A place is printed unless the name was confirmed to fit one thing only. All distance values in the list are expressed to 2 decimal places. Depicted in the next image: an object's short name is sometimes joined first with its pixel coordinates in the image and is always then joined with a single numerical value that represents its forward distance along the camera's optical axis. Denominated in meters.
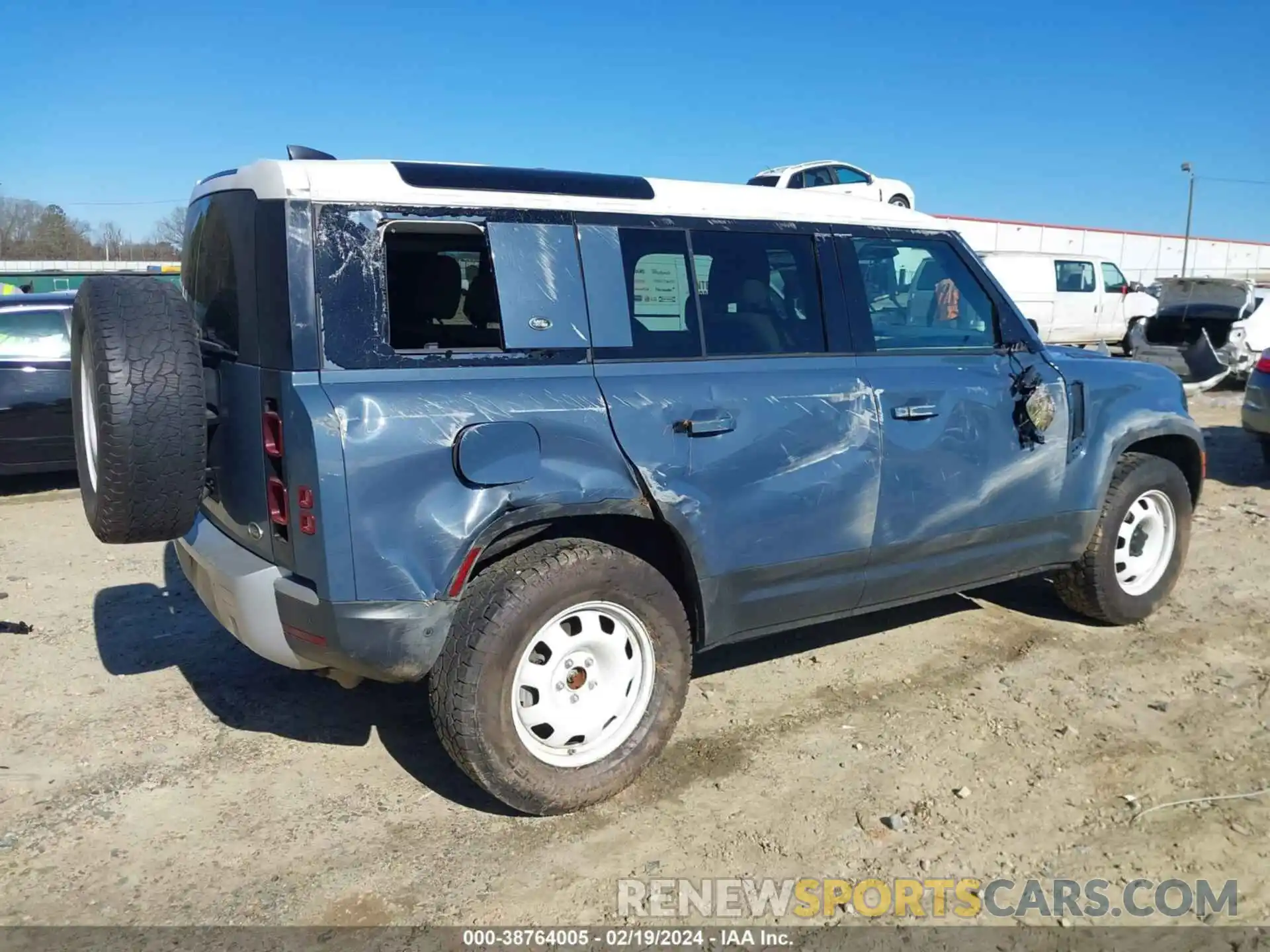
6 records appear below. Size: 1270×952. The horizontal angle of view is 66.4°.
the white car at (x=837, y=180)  19.09
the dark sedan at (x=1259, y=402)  8.19
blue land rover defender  2.90
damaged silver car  13.66
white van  18.41
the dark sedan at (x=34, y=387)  7.91
